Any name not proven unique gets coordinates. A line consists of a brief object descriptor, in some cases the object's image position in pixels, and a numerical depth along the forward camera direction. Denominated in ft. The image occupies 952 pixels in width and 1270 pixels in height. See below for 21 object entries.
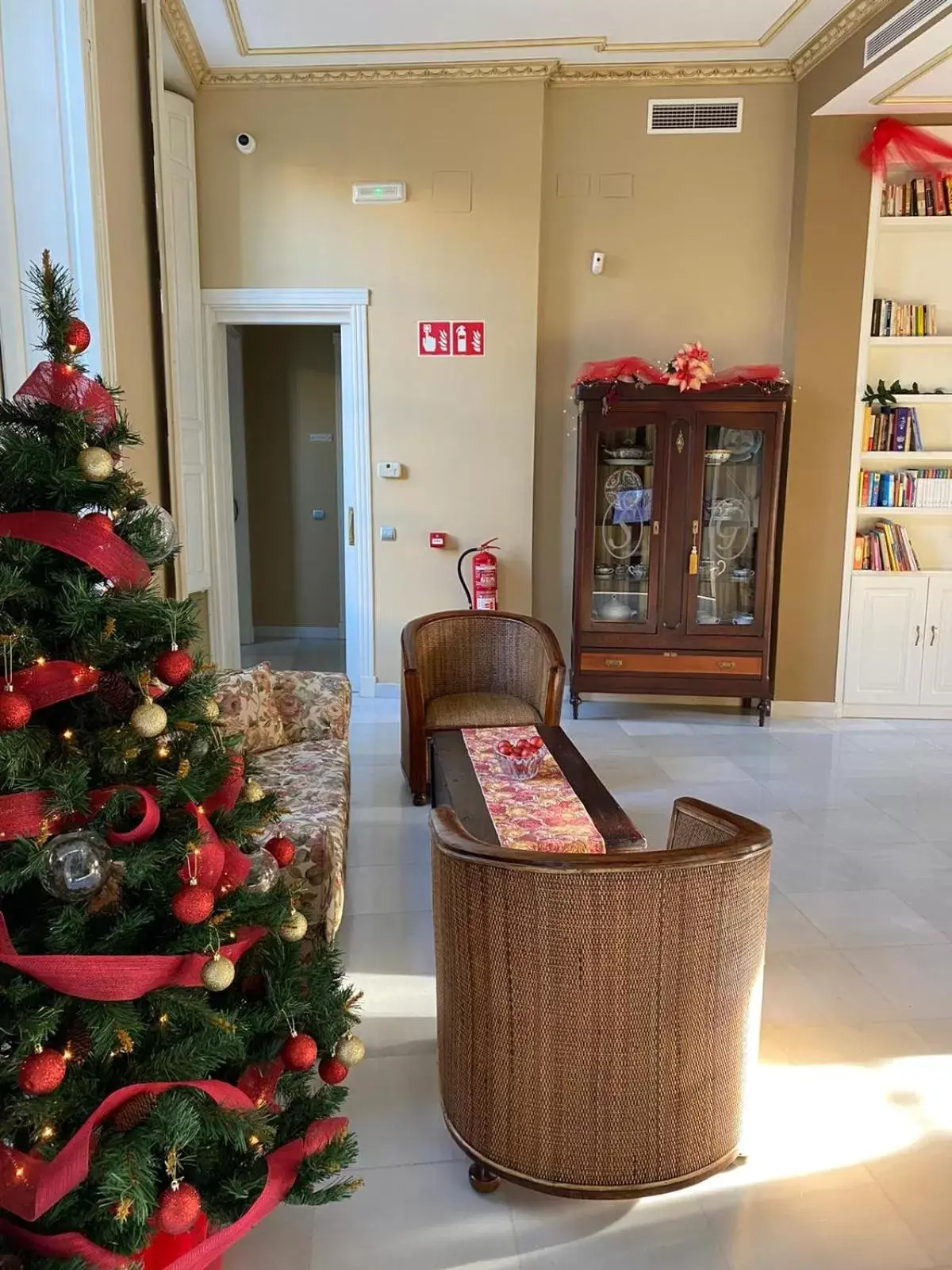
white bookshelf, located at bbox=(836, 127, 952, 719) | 17.02
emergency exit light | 16.97
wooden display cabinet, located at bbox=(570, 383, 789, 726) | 16.75
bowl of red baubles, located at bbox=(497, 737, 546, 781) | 10.05
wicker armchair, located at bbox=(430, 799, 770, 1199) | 5.31
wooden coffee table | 8.44
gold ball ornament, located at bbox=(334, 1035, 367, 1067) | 5.07
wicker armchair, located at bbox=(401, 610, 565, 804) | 12.92
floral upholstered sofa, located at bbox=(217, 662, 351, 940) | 8.32
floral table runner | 8.22
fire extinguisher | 17.60
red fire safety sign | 17.44
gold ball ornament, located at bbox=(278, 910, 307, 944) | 4.92
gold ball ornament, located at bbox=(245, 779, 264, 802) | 4.91
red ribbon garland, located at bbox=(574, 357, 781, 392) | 16.38
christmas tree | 3.97
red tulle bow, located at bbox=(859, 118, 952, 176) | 15.87
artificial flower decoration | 16.25
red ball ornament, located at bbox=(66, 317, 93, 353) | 4.38
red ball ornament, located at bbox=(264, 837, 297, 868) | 5.14
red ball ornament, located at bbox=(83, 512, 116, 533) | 4.21
